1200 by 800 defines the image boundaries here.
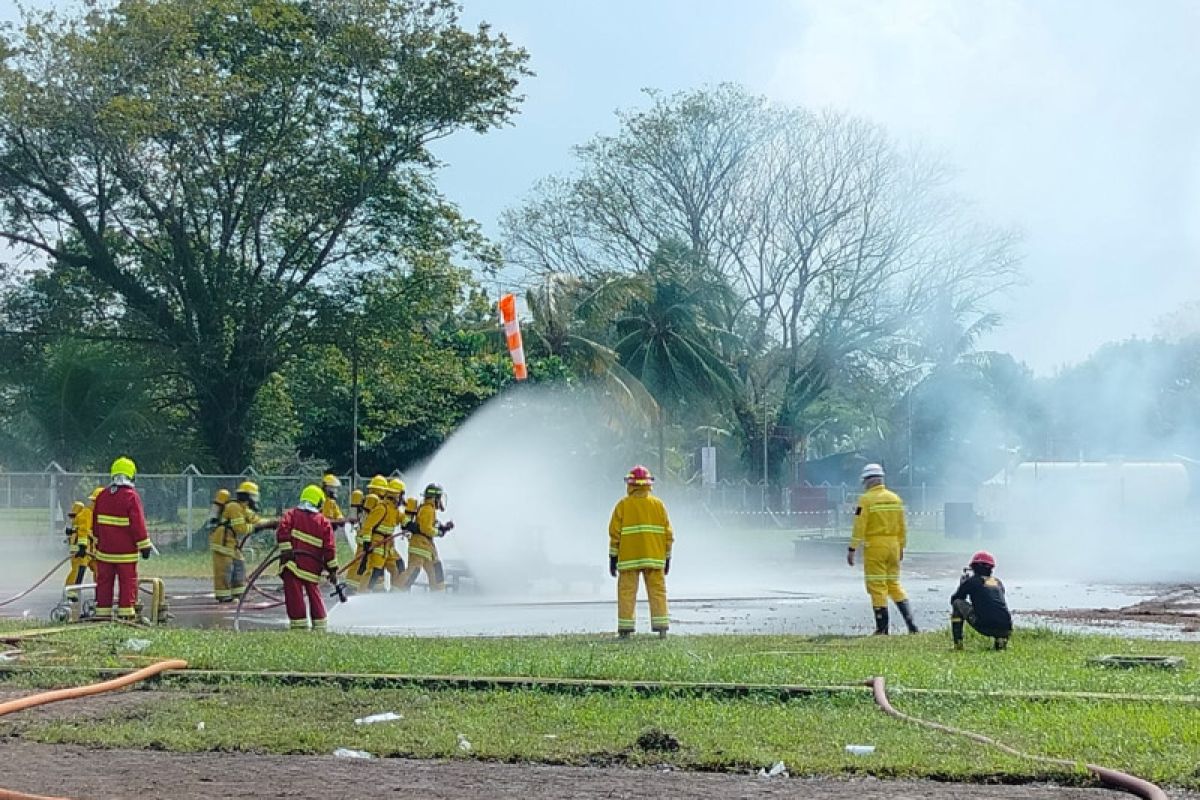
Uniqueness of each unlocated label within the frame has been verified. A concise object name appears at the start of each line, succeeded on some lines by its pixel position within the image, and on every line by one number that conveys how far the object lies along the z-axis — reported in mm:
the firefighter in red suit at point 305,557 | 14297
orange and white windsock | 28144
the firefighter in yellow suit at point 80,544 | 17547
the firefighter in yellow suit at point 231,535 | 19125
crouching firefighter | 12344
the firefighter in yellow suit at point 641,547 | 14219
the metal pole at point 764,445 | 59466
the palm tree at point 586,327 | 42750
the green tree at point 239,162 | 33219
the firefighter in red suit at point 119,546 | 14719
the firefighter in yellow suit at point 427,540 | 19875
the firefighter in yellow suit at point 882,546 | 14758
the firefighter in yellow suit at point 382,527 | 20000
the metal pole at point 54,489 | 29328
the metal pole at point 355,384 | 35344
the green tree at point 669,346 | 48406
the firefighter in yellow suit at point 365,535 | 19766
